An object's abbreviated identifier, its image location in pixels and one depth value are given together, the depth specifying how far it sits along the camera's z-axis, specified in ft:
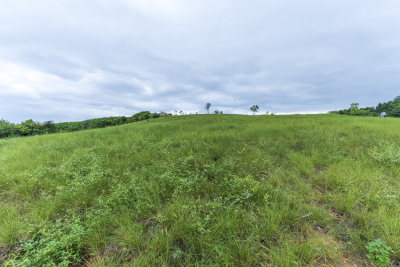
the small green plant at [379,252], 4.76
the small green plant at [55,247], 4.90
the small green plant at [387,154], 11.30
